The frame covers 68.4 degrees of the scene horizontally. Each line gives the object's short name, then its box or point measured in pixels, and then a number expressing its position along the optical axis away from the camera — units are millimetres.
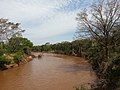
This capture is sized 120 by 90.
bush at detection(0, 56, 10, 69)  11453
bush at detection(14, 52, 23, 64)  13275
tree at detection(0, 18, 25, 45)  15146
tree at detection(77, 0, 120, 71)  9120
